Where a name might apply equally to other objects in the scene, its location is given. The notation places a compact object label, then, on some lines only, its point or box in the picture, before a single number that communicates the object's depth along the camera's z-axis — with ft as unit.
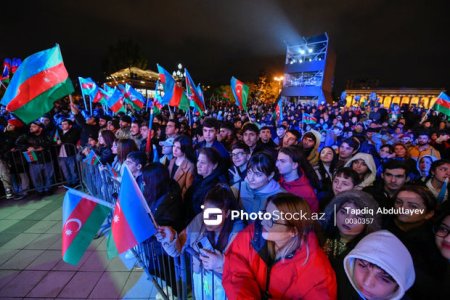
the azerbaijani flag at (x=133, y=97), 36.37
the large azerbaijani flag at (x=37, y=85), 11.68
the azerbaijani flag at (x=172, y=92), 21.42
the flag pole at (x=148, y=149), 17.19
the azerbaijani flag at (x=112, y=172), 13.35
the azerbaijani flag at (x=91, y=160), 16.45
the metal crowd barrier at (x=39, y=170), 18.22
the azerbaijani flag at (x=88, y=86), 31.76
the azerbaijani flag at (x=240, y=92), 25.39
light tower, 148.97
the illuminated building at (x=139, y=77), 126.13
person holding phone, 6.92
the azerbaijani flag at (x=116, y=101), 30.25
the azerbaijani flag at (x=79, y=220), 6.32
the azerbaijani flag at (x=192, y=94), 22.43
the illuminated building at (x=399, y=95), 206.61
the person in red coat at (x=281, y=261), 5.30
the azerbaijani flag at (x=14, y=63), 37.34
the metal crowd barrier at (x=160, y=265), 7.28
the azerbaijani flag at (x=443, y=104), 26.45
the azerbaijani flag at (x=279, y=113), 31.57
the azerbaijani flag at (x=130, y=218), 6.03
